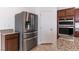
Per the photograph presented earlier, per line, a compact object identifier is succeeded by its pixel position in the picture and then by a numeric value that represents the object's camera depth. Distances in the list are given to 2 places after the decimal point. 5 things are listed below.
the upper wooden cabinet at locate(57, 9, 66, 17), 2.07
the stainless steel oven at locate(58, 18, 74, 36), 1.96
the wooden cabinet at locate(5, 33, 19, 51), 1.49
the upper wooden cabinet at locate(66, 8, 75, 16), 2.01
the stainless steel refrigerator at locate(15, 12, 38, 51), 1.80
